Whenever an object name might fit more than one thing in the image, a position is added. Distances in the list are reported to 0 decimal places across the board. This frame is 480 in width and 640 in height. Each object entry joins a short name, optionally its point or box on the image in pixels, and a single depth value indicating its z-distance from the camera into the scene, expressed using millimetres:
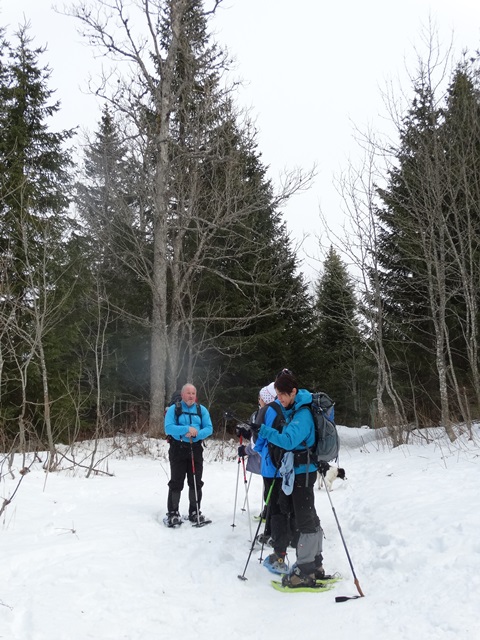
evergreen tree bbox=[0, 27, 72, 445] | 11836
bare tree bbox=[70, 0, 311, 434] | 15242
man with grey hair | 6125
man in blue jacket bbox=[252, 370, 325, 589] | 4246
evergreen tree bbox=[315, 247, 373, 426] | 15527
